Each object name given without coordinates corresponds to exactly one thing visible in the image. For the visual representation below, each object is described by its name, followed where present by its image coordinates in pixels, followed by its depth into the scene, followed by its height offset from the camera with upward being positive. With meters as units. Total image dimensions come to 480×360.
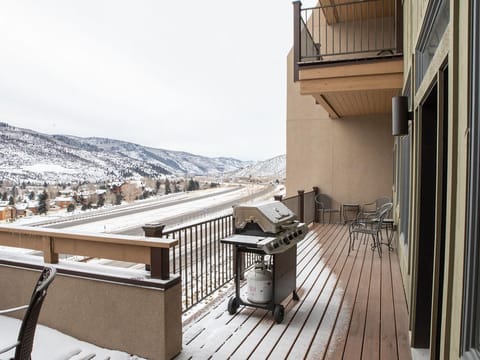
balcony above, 5.49 +1.69
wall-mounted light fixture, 3.33 +0.58
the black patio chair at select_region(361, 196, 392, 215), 8.59 -0.85
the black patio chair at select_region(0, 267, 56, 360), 1.49 -0.67
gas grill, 3.20 -0.64
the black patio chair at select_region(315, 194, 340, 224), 9.30 -0.91
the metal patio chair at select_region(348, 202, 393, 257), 5.62 -0.97
